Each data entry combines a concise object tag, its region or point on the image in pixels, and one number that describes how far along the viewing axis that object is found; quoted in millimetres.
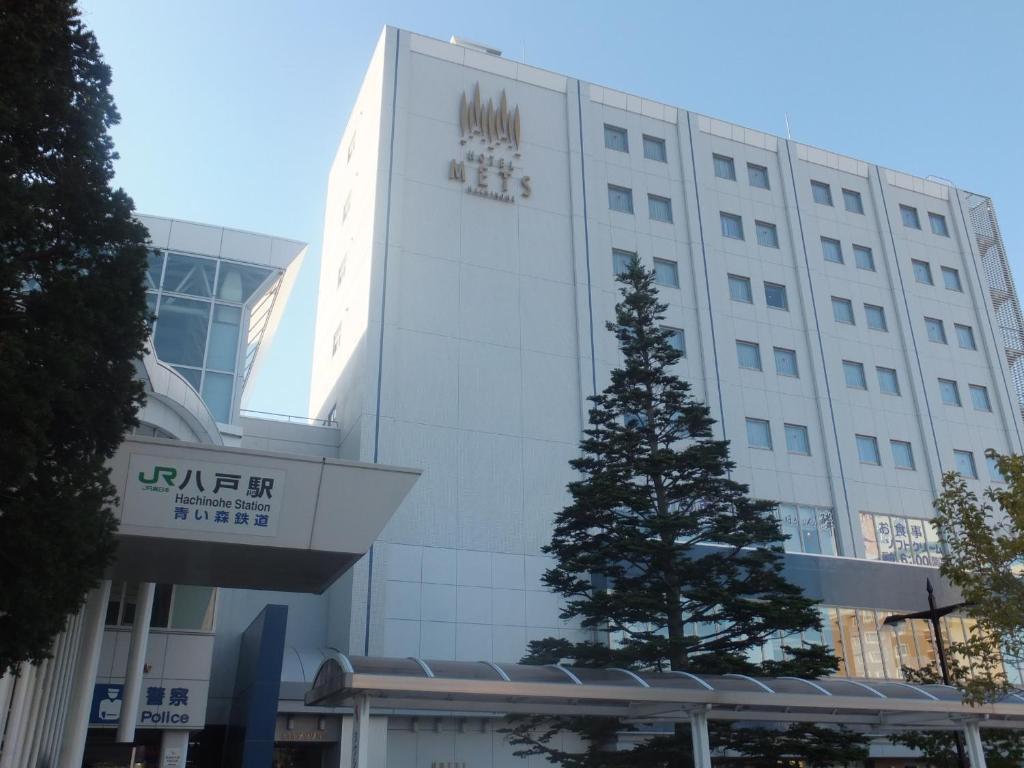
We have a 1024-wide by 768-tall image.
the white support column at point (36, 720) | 11930
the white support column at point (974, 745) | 14578
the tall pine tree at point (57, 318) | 7973
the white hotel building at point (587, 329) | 24875
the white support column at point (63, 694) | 13914
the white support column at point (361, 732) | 11375
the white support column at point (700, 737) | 13023
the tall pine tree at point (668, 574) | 16062
